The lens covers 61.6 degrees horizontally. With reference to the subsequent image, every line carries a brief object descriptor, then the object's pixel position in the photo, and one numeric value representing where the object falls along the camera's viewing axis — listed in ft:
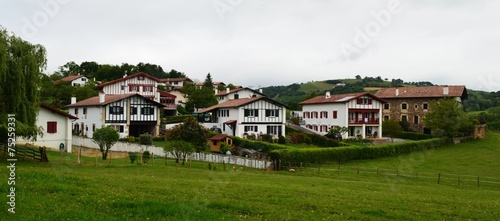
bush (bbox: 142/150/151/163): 104.33
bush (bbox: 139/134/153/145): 148.36
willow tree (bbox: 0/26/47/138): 74.38
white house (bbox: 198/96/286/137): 179.32
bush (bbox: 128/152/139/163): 100.01
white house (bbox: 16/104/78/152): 127.75
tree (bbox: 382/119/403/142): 198.59
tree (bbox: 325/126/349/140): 190.80
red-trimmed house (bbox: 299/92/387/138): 201.98
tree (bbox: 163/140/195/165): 105.05
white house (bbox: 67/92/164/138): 169.17
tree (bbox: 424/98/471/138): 183.42
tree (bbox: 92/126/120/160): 108.58
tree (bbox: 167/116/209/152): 124.06
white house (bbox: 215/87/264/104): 269.03
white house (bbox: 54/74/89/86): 319.06
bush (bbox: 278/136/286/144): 165.27
